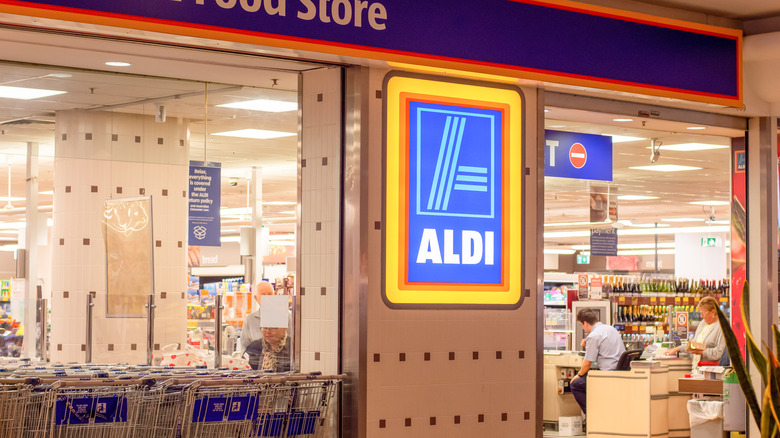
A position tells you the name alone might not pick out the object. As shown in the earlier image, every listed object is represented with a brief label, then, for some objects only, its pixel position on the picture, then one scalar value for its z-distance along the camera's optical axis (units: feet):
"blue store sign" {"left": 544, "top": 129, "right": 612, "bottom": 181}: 30.35
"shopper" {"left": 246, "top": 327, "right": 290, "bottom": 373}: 22.33
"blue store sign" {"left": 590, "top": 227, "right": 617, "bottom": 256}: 72.43
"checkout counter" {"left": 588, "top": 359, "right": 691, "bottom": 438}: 37.06
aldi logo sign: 21.75
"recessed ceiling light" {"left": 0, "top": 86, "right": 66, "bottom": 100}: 22.59
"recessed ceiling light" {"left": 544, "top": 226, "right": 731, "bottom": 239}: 93.25
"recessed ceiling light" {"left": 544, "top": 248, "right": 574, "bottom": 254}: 126.82
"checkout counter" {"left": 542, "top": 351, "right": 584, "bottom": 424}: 42.80
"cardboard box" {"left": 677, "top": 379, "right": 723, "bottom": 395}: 35.50
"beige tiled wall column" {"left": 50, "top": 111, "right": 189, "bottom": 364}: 25.04
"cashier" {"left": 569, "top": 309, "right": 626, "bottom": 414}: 39.88
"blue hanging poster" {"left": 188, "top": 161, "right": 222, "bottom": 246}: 27.14
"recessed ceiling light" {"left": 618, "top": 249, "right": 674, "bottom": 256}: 125.29
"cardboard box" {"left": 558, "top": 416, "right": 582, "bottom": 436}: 41.63
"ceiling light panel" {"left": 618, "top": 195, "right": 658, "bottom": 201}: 63.46
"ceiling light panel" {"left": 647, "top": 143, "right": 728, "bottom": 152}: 39.52
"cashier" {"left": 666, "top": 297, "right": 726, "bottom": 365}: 37.78
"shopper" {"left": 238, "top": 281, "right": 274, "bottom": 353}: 23.03
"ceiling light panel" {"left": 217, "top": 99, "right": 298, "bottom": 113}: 24.35
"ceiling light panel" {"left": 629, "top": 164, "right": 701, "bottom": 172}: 48.12
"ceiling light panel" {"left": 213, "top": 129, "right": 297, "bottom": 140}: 27.40
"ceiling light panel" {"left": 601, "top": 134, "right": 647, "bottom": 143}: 35.23
